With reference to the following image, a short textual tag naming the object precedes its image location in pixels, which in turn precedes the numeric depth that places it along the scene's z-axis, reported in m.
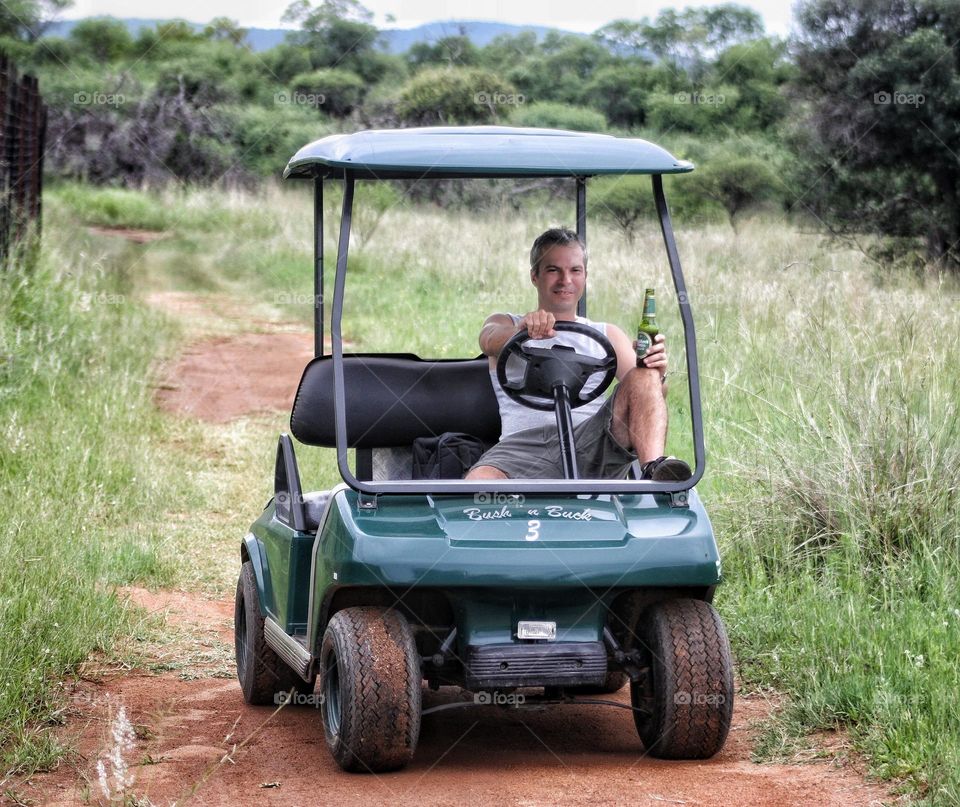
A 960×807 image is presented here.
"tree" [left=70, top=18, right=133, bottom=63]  52.06
